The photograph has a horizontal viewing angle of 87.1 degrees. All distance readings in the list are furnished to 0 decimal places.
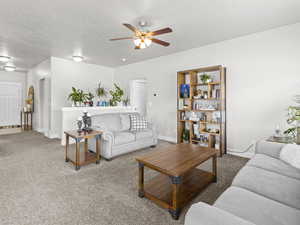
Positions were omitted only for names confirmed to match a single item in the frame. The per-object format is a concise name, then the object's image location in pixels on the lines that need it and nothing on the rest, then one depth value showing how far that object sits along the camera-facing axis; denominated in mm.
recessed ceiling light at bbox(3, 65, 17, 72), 5941
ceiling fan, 2517
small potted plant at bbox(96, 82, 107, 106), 6179
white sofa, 3182
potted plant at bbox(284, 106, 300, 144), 2373
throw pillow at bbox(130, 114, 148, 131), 3893
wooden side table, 2770
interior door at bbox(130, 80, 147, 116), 6188
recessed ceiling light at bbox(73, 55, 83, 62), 4780
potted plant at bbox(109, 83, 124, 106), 5648
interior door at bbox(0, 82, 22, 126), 6867
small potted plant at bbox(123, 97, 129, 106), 5940
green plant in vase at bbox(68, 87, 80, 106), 4910
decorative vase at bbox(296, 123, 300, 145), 2396
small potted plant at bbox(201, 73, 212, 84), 3733
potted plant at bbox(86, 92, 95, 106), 5340
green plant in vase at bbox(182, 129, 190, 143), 4207
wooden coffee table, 1687
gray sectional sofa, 893
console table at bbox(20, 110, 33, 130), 6684
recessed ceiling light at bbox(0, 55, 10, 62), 4918
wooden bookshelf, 3607
